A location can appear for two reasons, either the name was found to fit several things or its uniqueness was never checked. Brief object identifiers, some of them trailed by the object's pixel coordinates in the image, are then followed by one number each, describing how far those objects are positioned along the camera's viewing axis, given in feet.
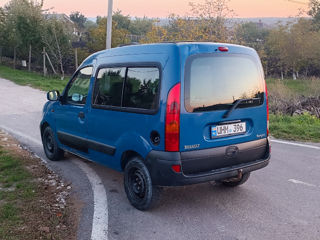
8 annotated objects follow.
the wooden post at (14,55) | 100.51
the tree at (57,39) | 79.41
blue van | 11.98
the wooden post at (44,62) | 81.07
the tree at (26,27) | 82.33
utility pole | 49.21
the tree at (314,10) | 172.45
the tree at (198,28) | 68.26
